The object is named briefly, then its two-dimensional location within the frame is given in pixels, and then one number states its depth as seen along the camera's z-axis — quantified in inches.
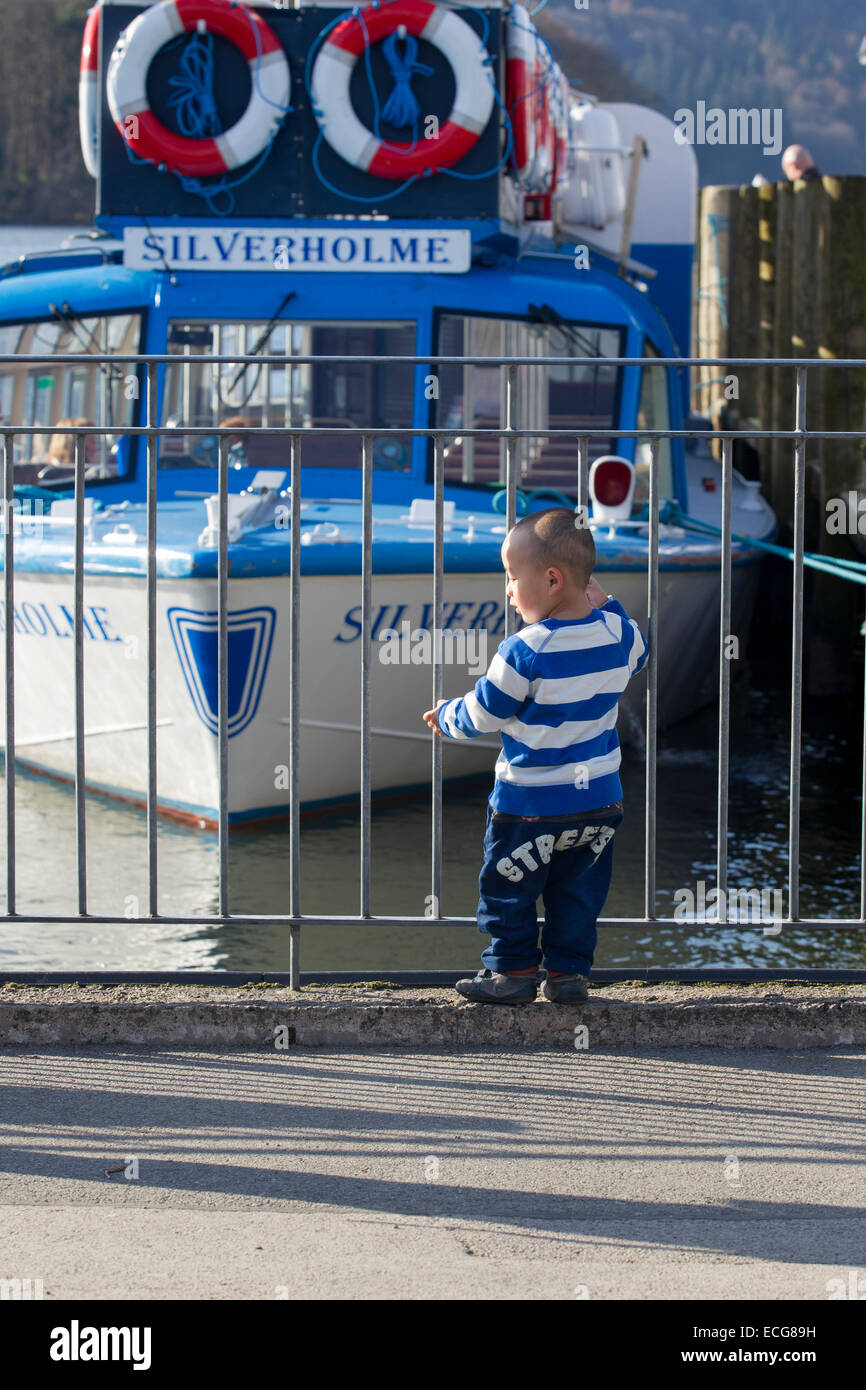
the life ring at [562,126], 441.7
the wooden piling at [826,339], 463.8
